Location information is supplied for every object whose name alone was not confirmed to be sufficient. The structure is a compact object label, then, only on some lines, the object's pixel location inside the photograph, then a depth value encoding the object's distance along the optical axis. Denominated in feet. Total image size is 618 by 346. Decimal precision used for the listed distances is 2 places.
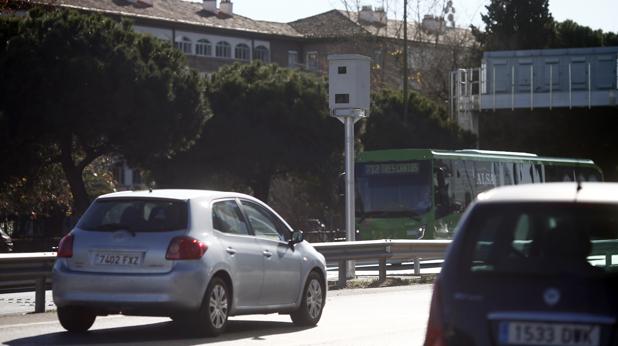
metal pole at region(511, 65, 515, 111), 194.08
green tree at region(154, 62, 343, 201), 191.11
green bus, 122.83
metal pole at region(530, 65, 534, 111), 193.47
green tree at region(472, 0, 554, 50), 273.95
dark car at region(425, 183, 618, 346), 22.18
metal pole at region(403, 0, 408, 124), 183.73
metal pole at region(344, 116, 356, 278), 86.43
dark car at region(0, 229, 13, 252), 120.67
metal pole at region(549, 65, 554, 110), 191.62
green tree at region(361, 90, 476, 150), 212.43
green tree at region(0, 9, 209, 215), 157.48
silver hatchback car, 43.14
